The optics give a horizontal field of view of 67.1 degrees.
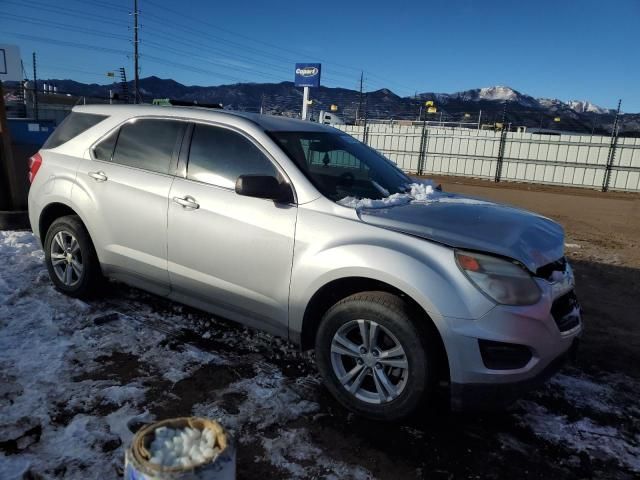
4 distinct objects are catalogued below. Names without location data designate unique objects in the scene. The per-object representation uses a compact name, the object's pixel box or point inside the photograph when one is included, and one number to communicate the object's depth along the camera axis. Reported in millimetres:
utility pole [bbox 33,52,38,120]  17422
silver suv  2613
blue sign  17406
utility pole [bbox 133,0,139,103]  34850
